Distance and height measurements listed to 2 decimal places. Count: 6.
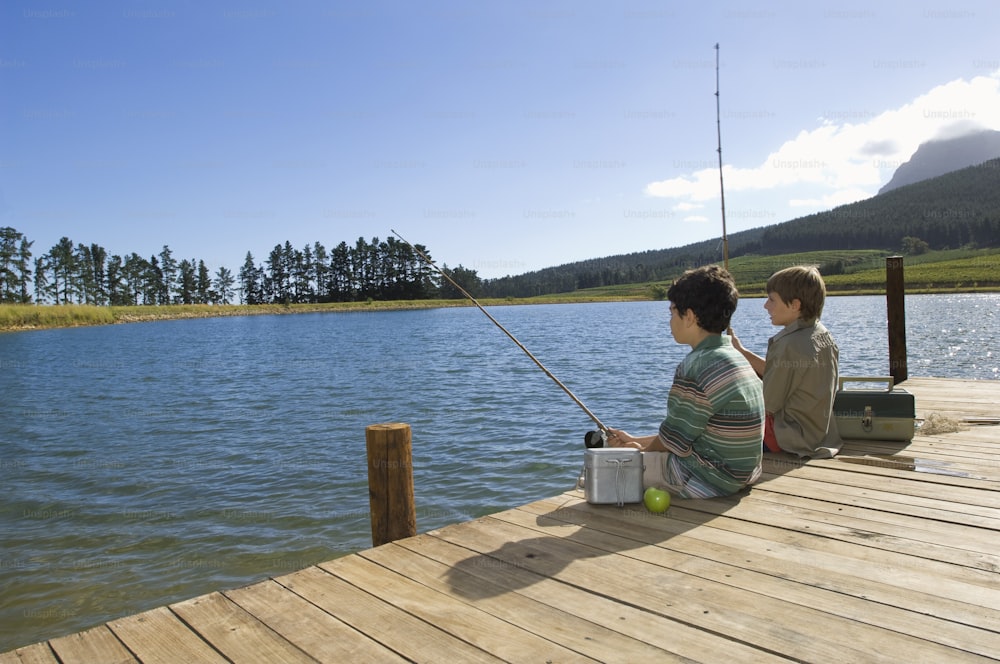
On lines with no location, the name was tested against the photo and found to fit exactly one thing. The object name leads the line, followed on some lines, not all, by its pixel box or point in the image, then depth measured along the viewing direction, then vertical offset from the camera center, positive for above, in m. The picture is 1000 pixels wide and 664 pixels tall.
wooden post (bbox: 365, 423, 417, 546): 4.07 -1.08
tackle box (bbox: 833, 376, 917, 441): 5.57 -1.07
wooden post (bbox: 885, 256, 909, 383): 8.80 -0.38
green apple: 3.80 -1.17
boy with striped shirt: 3.58 -0.50
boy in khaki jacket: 4.73 -0.55
